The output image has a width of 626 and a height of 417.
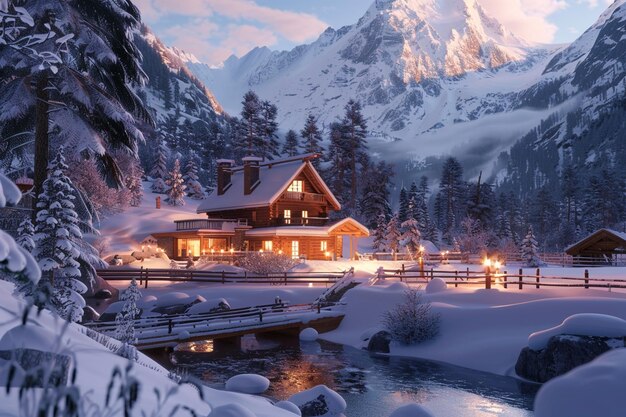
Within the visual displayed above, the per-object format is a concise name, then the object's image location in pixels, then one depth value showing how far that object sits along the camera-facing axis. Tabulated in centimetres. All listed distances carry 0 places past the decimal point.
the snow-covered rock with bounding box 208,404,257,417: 584
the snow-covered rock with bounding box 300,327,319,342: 2531
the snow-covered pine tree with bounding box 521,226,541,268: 5194
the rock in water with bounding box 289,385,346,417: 1297
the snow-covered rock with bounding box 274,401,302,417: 1041
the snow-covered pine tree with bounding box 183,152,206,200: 8269
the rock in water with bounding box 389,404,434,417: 972
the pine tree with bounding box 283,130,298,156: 8731
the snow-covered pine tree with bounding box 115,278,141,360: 1358
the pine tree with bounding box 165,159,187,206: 7300
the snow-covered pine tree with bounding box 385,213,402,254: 6128
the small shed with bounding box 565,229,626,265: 4841
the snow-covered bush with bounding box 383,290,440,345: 2269
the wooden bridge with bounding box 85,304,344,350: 2080
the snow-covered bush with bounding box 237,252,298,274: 3703
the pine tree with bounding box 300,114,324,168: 7906
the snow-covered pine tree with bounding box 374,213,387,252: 6431
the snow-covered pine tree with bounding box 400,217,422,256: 6216
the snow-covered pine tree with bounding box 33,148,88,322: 1441
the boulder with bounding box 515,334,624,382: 1662
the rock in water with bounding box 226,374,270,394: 1543
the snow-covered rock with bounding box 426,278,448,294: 2738
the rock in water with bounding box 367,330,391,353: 2270
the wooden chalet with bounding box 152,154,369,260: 4759
